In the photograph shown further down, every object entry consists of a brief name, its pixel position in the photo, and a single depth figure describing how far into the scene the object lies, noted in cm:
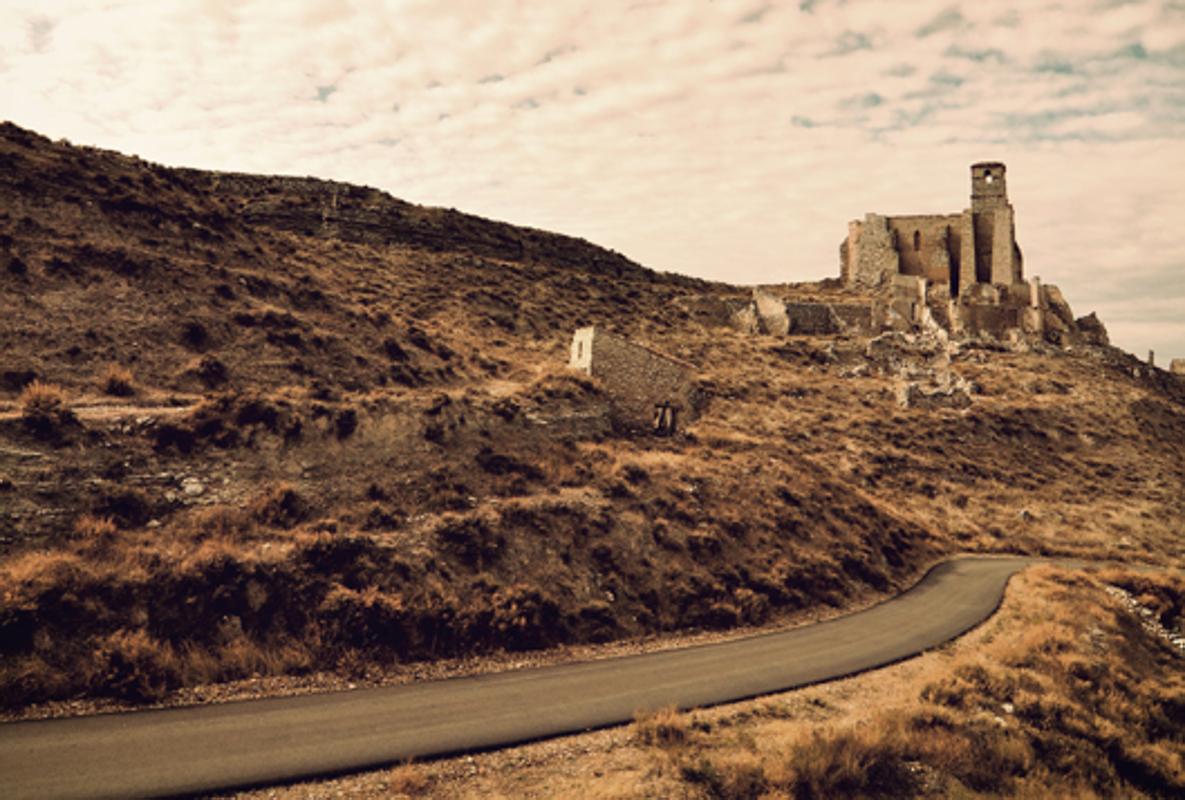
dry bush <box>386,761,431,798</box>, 894
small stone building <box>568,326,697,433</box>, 2867
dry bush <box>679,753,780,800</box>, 968
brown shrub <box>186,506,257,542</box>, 1525
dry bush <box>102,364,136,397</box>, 2005
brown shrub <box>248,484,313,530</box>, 1633
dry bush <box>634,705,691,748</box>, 1071
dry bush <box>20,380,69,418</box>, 1634
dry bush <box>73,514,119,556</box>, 1377
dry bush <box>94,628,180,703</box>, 1106
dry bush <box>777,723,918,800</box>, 998
